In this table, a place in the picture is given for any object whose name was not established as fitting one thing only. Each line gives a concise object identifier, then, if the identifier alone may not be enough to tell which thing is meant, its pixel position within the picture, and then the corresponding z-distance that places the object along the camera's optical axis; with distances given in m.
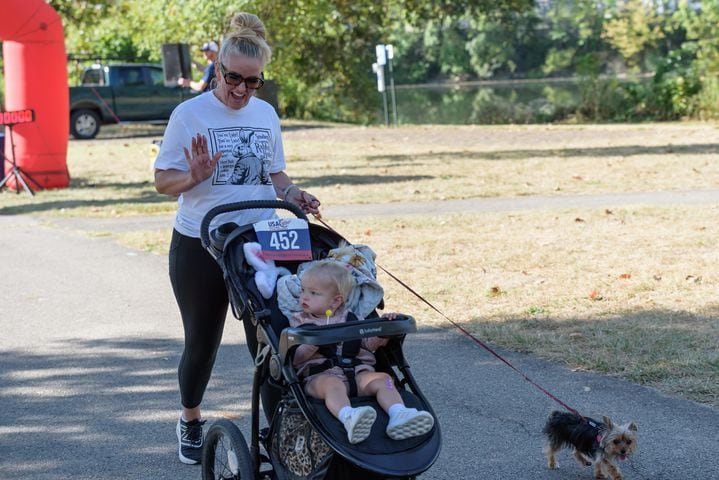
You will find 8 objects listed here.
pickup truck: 48.59
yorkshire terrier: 7.36
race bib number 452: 6.90
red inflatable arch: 25.82
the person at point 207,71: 21.57
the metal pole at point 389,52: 50.32
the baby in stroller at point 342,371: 5.76
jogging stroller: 5.75
